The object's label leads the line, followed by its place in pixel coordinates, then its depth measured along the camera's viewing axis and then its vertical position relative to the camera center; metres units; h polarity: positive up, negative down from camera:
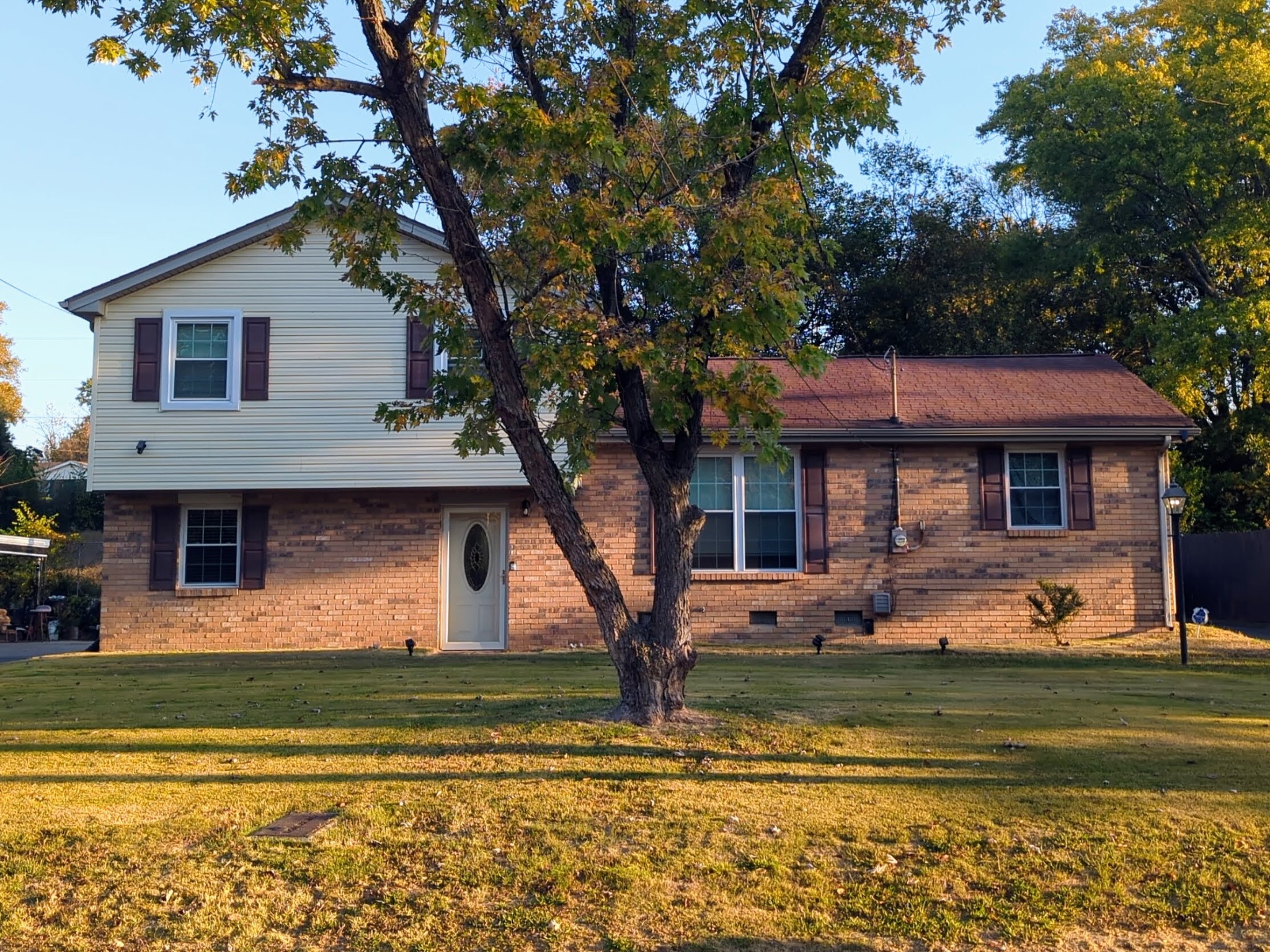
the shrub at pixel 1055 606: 16.08 -0.48
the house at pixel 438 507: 16.53 +0.96
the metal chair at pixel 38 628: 22.59 -1.17
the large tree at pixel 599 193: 8.02 +2.86
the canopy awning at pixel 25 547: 19.02 +0.40
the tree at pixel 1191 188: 23.58 +8.49
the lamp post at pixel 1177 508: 15.22 +0.89
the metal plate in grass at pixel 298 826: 6.05 -1.40
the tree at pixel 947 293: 29.83 +7.46
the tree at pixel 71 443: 55.75 +6.45
